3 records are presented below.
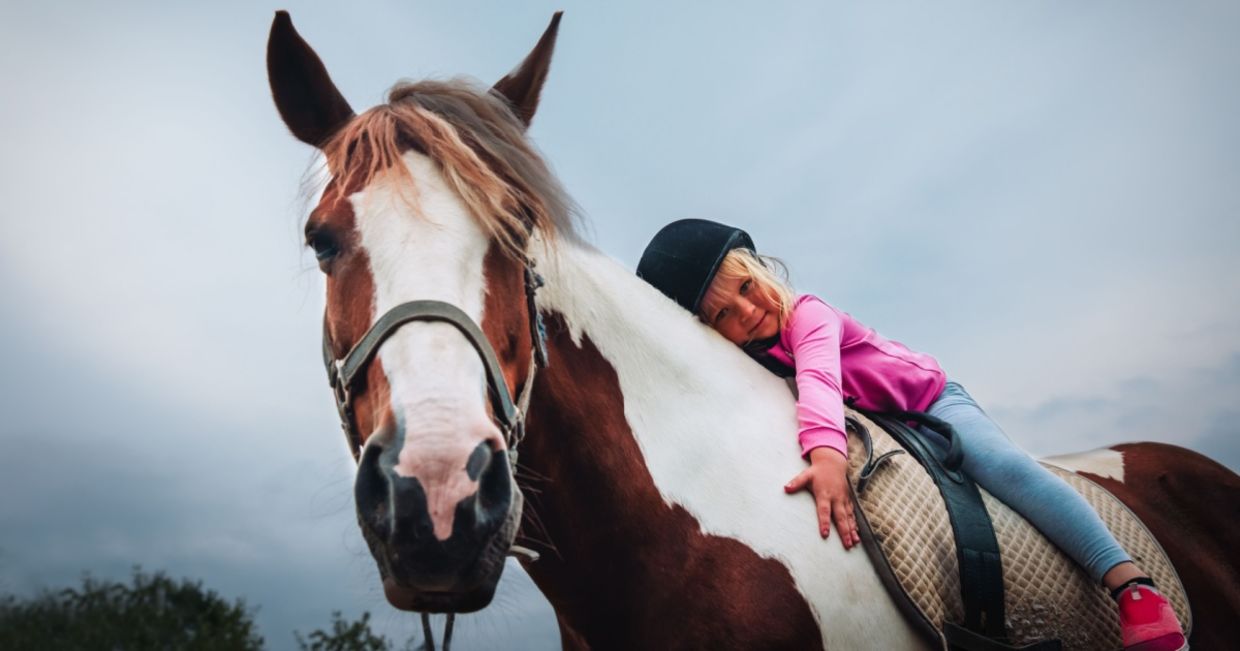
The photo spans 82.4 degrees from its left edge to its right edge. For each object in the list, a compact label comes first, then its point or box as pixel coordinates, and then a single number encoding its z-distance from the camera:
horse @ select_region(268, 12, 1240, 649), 1.48
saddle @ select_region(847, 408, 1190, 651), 2.18
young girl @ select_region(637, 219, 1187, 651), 2.26
